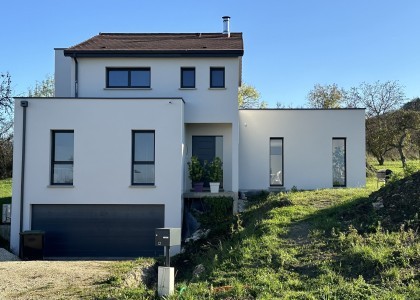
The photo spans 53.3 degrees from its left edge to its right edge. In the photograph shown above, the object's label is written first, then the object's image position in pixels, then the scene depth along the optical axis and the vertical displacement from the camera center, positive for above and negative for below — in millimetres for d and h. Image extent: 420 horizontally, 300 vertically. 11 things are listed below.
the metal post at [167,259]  6875 -1542
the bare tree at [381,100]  31641 +5169
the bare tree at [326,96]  35344 +6071
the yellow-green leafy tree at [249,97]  42281 +7107
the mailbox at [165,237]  6907 -1182
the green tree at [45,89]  33969 +6188
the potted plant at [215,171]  16094 -190
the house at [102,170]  14531 -160
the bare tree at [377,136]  26562 +1994
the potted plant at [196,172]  15969 -235
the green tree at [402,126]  25219 +2548
